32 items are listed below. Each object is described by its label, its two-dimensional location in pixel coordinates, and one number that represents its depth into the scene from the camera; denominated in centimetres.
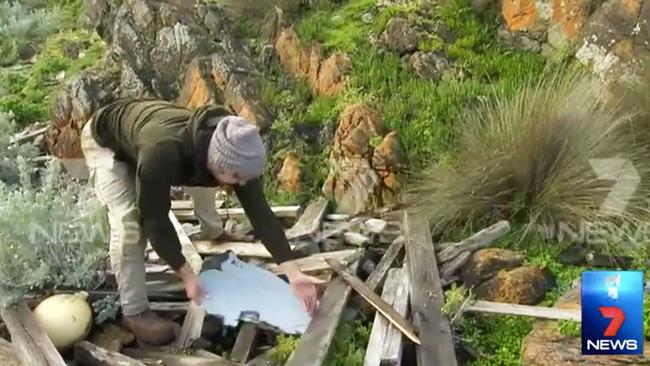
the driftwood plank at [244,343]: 414
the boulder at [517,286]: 446
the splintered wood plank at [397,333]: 385
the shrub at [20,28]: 811
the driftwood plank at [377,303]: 406
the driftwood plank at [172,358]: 396
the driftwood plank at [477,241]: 484
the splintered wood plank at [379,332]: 392
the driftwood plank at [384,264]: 461
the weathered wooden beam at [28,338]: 388
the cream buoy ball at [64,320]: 412
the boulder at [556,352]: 381
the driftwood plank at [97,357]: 394
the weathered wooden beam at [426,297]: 391
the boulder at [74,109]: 666
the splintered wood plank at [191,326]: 422
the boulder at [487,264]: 463
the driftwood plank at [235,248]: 502
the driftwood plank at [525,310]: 420
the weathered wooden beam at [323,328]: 387
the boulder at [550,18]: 672
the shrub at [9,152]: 592
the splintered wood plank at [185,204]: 570
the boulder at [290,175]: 591
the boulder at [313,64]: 659
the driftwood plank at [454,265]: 474
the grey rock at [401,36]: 678
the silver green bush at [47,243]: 426
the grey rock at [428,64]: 655
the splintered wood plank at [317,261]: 480
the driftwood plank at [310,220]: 522
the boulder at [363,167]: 563
